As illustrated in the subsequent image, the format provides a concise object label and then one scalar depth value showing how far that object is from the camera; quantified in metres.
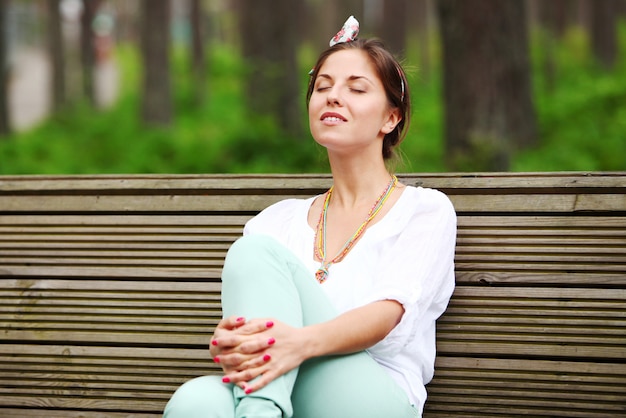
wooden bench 2.87
